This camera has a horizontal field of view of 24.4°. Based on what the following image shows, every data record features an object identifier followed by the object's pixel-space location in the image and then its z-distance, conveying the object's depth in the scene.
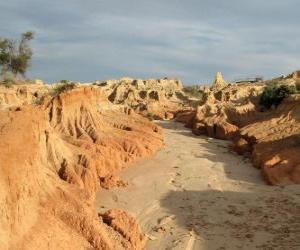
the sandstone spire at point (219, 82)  54.77
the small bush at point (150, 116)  35.29
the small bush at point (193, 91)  55.57
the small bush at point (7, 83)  40.12
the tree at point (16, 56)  46.81
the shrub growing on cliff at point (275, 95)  29.95
